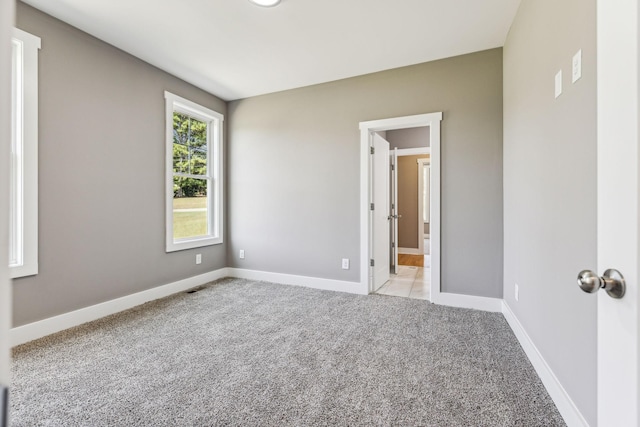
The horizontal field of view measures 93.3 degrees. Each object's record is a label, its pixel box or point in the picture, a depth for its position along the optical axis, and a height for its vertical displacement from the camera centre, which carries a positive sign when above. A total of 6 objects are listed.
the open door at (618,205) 0.60 +0.01
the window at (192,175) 3.52 +0.47
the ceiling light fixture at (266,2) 2.23 +1.55
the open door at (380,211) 3.66 +0.01
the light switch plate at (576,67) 1.35 +0.66
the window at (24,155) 2.26 +0.43
